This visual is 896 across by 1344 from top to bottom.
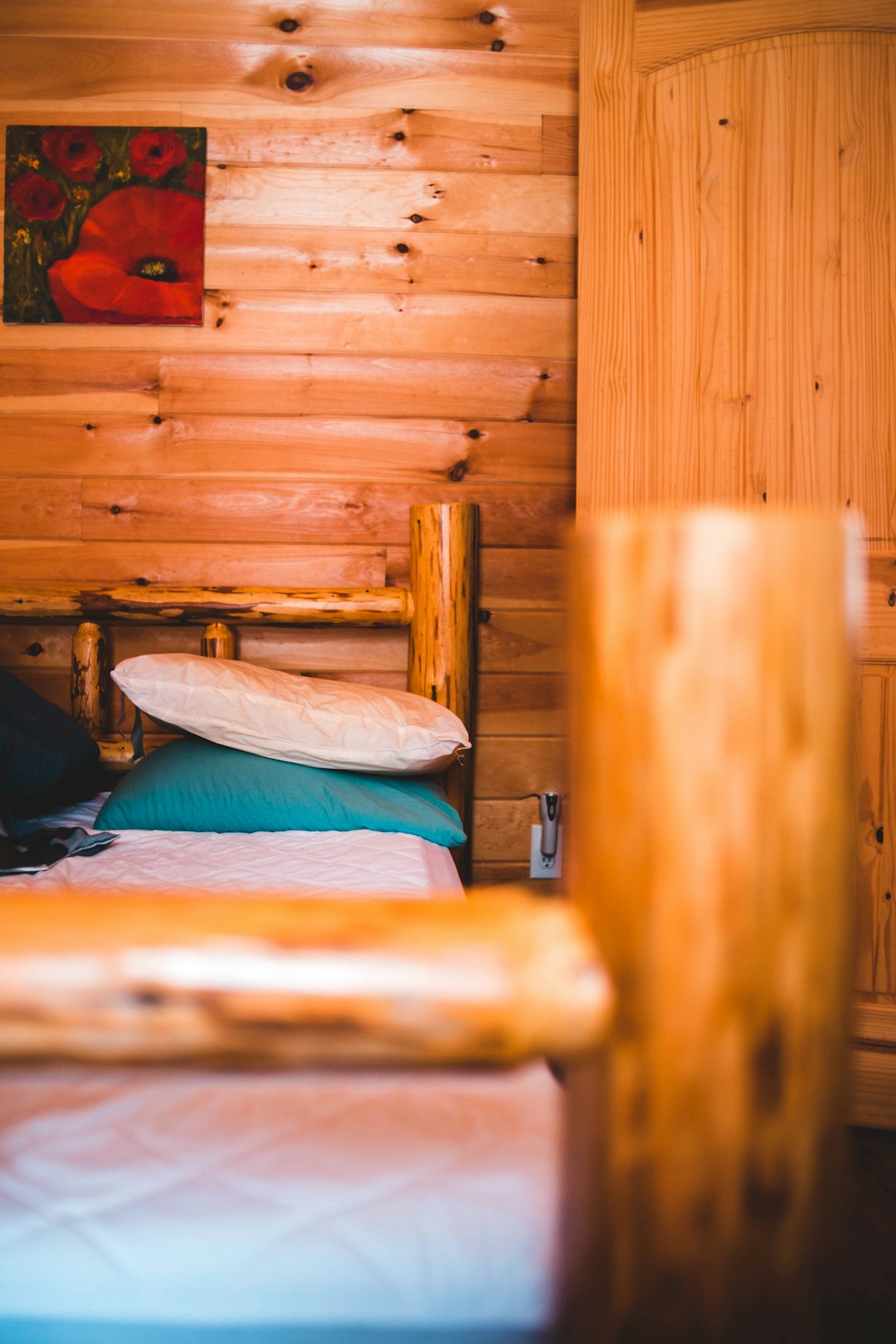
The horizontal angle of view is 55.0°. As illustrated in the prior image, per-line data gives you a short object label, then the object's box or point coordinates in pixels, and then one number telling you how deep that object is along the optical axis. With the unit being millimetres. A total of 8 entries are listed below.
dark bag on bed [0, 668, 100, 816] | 1402
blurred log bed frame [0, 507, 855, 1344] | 398
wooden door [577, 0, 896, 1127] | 1693
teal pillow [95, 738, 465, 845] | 1468
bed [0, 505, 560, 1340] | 553
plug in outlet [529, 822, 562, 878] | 2090
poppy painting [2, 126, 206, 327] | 2012
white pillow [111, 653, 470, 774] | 1531
